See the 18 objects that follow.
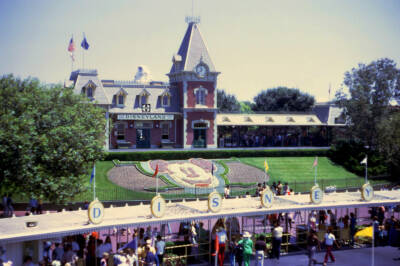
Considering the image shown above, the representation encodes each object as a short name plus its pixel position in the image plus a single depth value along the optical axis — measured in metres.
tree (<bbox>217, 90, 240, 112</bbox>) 88.06
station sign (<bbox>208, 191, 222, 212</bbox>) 18.12
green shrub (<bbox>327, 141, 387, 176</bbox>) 47.34
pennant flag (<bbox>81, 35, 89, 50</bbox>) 44.72
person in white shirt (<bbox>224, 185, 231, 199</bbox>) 32.22
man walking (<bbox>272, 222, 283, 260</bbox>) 19.19
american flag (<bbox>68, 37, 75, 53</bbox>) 43.77
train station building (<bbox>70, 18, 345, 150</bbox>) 47.94
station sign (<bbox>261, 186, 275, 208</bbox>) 19.36
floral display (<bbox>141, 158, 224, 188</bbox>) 38.75
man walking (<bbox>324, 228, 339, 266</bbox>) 19.18
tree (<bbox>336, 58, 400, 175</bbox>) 50.53
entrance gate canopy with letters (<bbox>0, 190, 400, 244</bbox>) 15.25
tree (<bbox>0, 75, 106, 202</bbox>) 24.33
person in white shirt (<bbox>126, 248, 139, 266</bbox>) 15.59
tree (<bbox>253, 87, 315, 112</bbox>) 86.44
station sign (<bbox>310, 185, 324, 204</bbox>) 20.64
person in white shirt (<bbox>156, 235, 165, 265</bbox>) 17.25
